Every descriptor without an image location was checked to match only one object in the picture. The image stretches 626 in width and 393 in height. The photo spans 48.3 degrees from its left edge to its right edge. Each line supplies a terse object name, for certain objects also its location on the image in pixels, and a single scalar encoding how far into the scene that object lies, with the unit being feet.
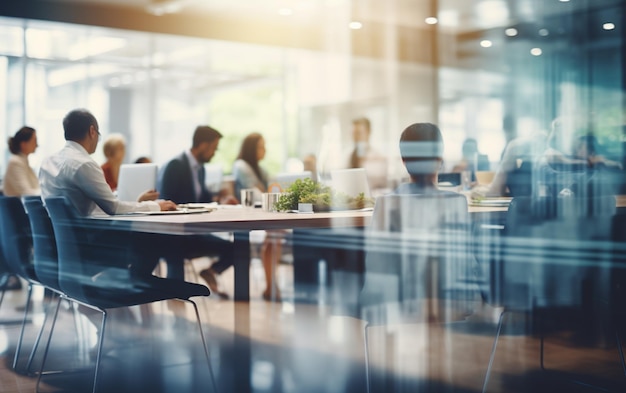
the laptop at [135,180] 11.41
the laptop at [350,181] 10.25
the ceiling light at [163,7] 23.49
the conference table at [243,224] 7.47
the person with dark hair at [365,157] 17.17
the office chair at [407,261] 7.76
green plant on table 9.27
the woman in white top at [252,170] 15.93
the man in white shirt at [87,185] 8.87
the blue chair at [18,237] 10.21
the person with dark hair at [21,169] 13.64
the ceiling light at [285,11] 25.58
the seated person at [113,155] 14.21
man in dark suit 12.46
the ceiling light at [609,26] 15.52
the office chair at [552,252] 8.43
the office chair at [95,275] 8.21
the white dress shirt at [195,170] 13.01
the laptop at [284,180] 10.44
